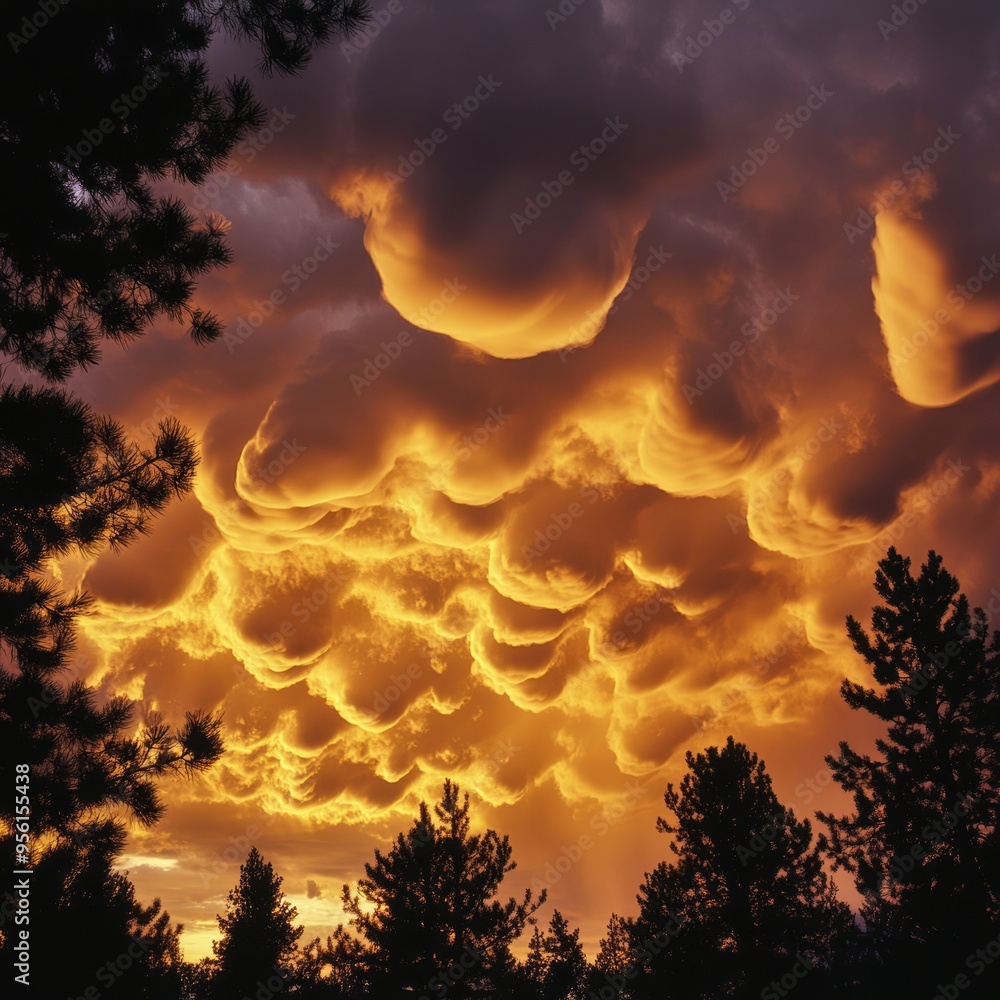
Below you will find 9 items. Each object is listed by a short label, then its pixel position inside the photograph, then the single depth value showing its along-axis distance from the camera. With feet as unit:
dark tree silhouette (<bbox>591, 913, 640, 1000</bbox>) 76.23
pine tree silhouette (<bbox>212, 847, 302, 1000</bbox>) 101.04
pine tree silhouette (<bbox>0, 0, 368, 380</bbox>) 21.91
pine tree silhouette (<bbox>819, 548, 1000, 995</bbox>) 61.26
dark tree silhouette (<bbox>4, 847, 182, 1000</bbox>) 69.36
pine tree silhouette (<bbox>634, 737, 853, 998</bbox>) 68.18
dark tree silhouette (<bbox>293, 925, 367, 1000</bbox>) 82.12
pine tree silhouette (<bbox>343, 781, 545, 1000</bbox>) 78.59
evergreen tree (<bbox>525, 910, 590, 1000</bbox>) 97.14
